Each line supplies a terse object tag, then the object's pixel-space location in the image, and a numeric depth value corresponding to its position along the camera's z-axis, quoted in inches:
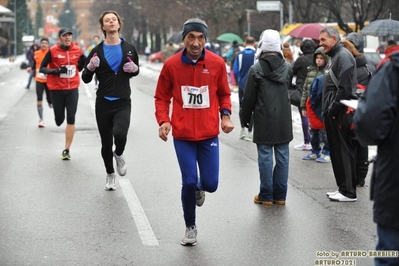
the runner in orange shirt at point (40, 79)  666.8
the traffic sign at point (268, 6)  1364.4
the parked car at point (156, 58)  2765.7
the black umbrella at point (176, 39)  1897.6
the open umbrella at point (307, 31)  984.9
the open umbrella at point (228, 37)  1619.3
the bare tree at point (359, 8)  1131.9
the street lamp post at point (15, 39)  2847.0
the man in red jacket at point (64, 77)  476.4
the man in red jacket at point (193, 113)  270.4
